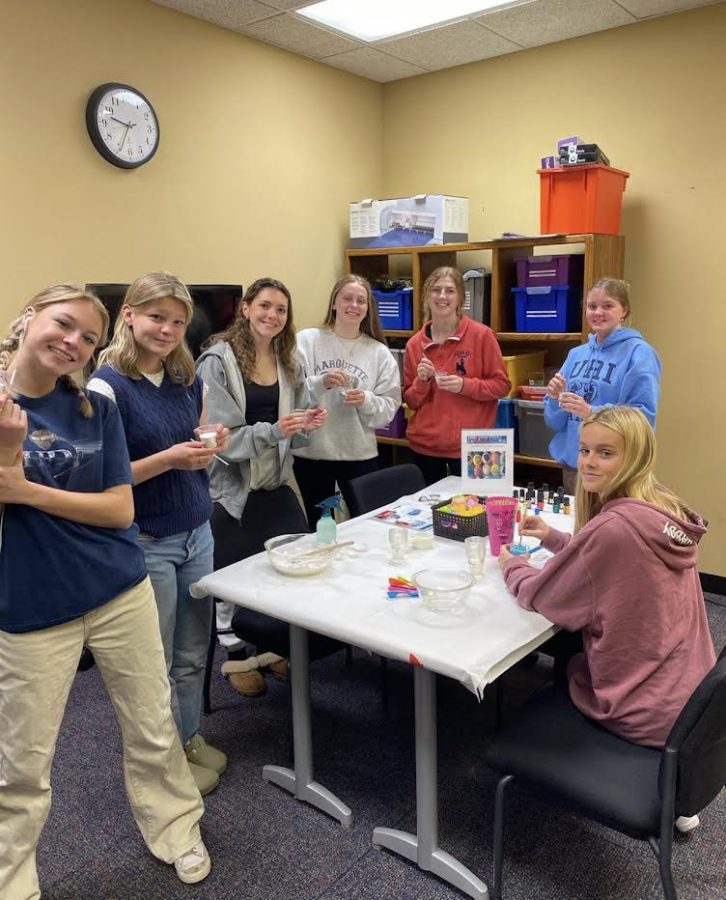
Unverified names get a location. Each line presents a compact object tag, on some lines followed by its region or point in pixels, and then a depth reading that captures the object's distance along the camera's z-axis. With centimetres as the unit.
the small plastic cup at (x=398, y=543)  227
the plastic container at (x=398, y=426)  444
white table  173
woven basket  241
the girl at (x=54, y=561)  159
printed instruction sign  270
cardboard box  425
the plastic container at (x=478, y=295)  414
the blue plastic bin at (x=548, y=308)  383
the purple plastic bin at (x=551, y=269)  378
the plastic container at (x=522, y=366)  402
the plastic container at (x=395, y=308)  439
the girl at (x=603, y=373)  302
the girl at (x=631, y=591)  169
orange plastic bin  363
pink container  227
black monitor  349
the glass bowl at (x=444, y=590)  191
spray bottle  238
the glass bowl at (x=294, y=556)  216
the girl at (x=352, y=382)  324
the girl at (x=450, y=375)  342
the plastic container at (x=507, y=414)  400
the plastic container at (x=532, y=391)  398
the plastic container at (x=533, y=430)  392
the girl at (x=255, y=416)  258
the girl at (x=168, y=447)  201
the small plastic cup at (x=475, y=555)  215
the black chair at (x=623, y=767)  151
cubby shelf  372
